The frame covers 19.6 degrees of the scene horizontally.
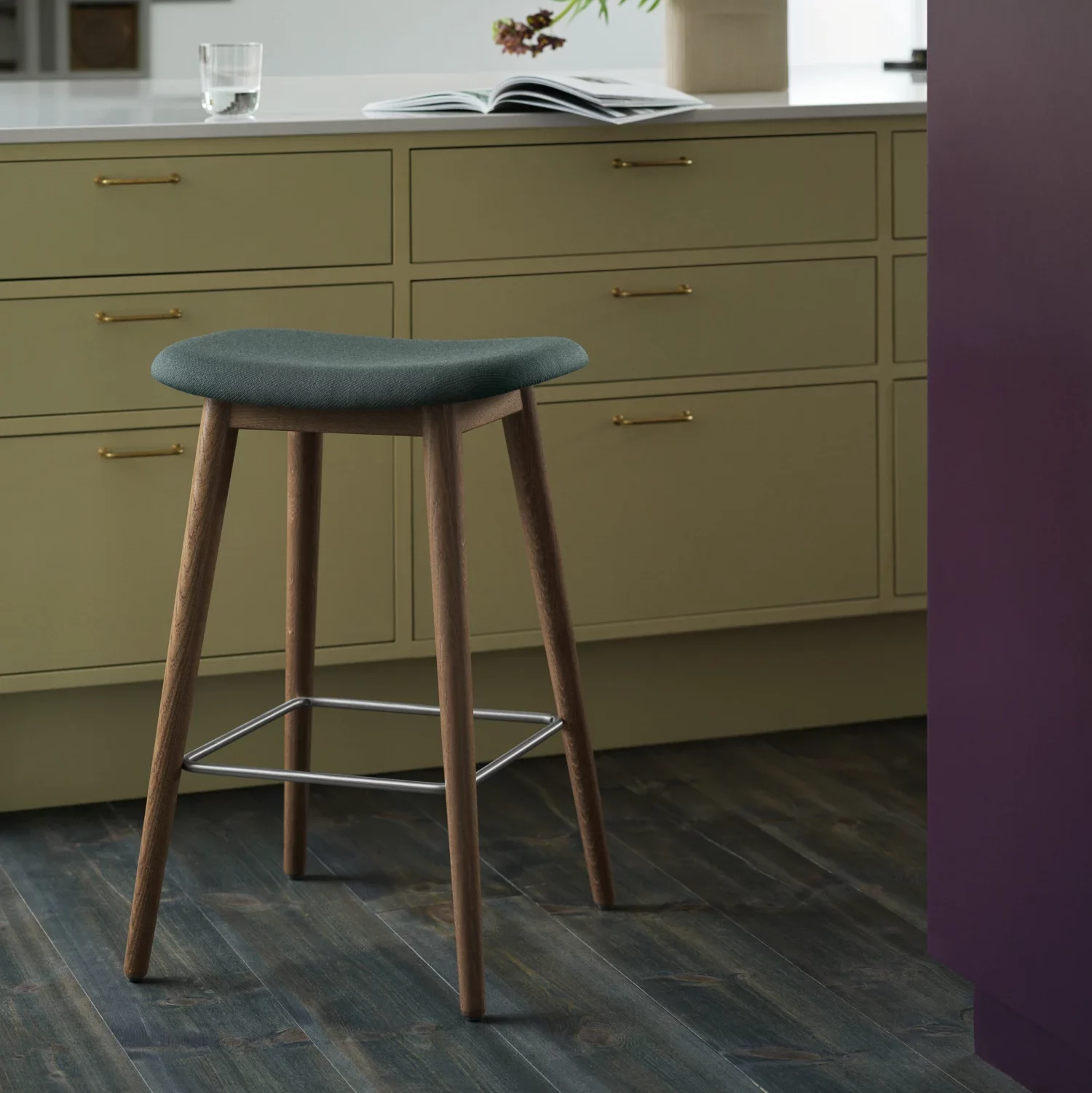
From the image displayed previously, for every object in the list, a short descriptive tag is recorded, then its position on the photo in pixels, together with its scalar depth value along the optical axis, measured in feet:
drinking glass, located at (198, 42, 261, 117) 14.53
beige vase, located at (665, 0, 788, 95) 17.33
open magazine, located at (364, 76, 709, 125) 14.56
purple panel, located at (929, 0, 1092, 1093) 8.79
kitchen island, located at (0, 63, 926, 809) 13.99
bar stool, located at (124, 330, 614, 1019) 10.60
